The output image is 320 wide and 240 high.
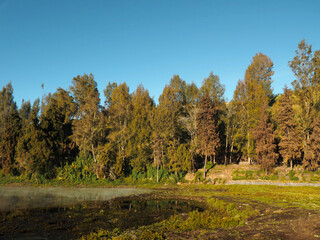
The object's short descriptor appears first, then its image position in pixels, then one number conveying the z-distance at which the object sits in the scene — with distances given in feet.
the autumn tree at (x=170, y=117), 160.96
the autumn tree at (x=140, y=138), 162.77
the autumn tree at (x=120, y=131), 159.92
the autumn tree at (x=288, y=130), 142.51
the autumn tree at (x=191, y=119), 160.04
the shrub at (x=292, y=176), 136.31
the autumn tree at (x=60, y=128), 173.47
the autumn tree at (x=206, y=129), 154.51
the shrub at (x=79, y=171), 158.76
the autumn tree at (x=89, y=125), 163.32
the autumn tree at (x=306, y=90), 144.87
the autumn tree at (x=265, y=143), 144.33
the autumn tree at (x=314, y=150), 137.08
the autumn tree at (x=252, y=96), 166.40
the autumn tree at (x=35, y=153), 160.45
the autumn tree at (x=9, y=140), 174.70
